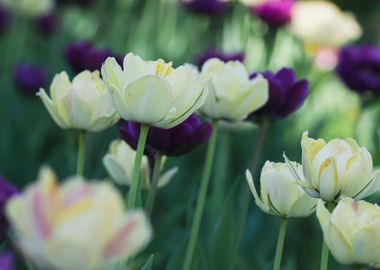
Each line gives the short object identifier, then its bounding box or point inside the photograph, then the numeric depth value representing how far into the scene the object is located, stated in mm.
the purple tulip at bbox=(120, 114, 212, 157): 1561
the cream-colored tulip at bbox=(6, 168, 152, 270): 1137
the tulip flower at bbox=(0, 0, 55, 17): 3910
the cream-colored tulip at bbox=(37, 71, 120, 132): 1536
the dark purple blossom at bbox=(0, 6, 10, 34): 3670
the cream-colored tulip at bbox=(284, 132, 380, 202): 1408
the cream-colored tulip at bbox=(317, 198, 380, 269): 1335
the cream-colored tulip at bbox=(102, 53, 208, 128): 1391
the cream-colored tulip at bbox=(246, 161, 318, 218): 1454
